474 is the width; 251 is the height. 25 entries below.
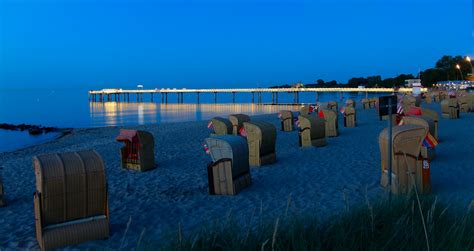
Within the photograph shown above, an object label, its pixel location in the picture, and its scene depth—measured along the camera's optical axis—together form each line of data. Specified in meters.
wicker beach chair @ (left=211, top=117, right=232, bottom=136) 14.54
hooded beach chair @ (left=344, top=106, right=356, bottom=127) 20.44
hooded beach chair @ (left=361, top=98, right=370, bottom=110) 40.05
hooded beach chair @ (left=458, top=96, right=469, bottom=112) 26.97
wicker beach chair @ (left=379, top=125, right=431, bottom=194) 6.80
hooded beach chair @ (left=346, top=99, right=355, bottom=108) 30.88
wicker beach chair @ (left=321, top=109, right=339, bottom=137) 16.11
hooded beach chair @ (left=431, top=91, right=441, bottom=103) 44.46
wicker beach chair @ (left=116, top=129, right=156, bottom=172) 10.41
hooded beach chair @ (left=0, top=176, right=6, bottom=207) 7.68
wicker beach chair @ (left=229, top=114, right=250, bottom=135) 15.44
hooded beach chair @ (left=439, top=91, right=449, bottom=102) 42.60
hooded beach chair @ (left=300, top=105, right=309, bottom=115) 24.73
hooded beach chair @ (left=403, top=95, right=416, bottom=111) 24.60
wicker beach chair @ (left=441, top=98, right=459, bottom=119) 21.97
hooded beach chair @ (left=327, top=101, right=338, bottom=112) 28.78
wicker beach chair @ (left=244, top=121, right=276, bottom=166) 10.06
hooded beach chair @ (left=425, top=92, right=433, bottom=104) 41.70
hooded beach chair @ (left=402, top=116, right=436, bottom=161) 9.37
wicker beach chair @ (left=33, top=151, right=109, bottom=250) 4.96
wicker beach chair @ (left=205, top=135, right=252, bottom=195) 7.59
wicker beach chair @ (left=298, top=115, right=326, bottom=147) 13.02
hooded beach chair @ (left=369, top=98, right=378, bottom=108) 40.90
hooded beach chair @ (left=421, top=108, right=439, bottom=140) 13.57
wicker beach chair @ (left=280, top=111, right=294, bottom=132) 19.47
